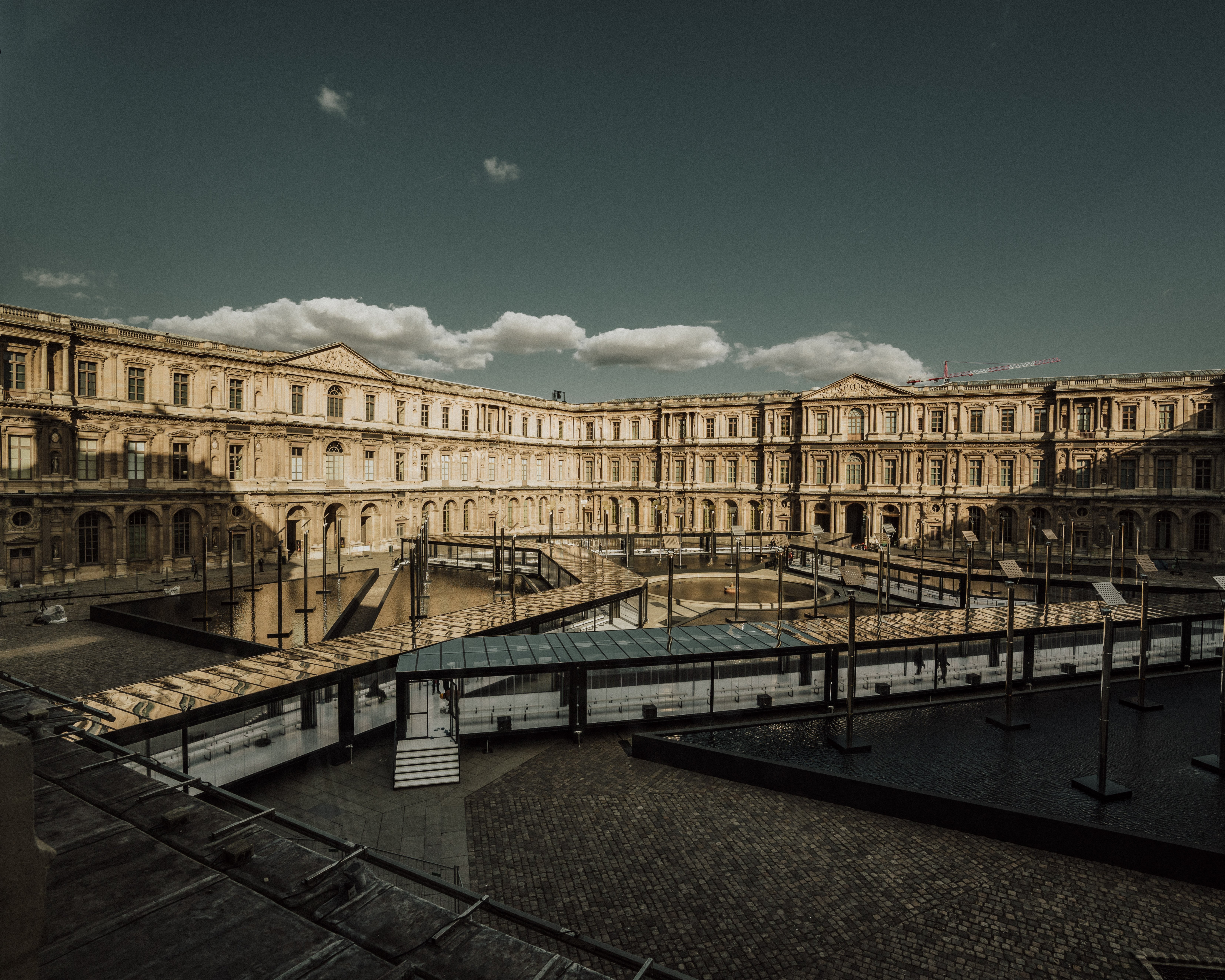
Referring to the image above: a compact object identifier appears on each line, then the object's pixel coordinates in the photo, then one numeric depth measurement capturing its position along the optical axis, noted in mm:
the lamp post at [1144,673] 20156
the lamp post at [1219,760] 16219
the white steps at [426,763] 15922
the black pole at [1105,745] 14648
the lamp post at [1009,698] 18812
